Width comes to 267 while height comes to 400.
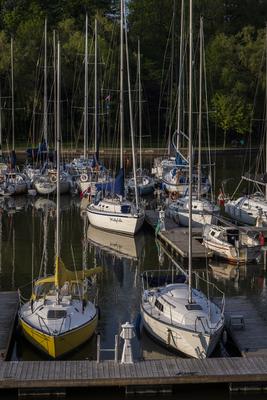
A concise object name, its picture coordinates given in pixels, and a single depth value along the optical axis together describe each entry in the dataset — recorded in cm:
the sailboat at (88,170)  4901
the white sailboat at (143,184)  4813
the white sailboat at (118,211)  3609
